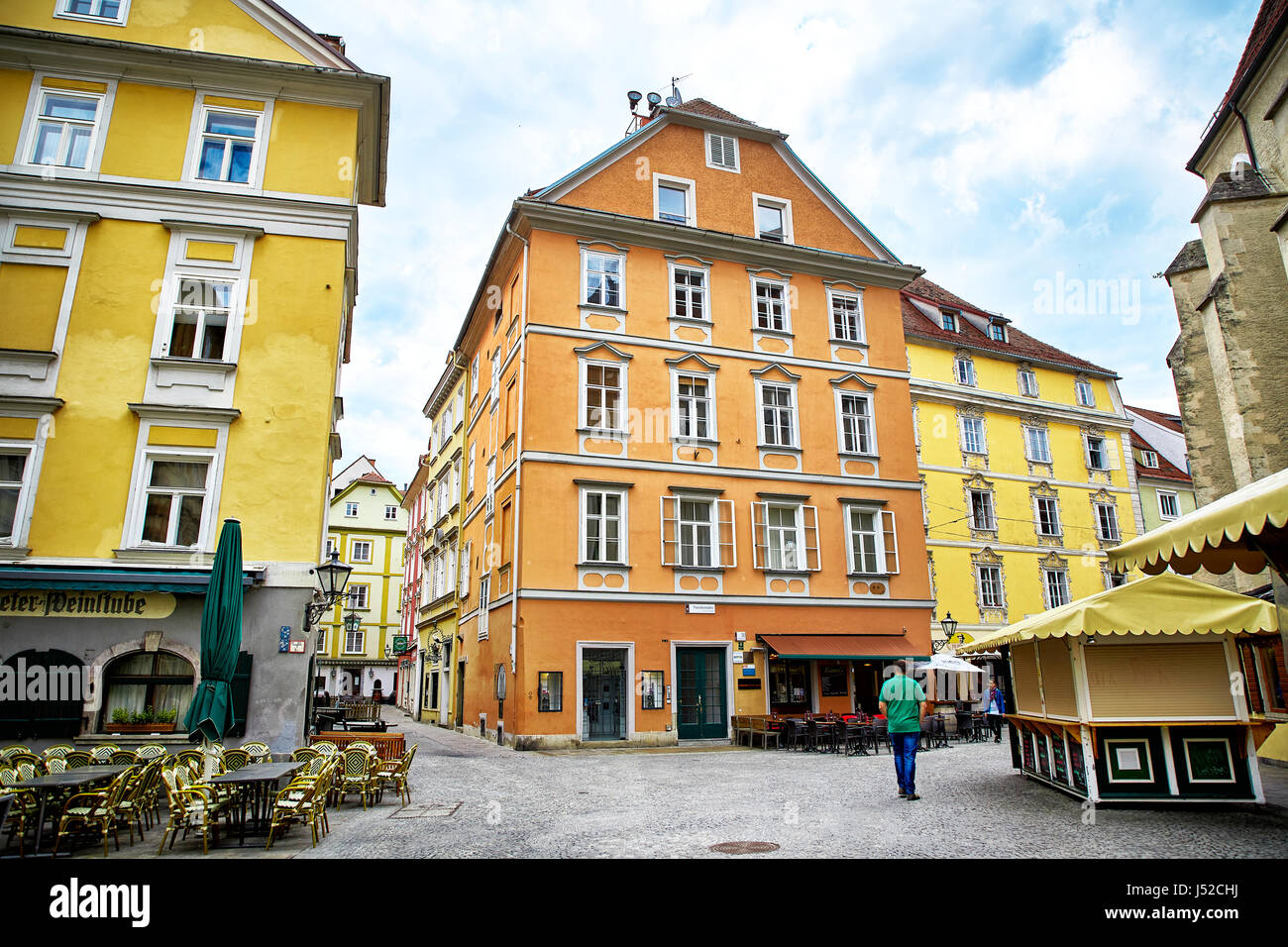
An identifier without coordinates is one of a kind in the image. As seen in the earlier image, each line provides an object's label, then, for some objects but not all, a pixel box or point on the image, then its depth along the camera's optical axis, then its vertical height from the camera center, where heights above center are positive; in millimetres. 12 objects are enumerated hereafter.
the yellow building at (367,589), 56500 +6043
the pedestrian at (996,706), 24192 -1179
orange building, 21922 +6472
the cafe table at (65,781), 7852 -1020
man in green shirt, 11273 -725
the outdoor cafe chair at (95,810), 8258 -1382
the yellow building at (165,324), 13727 +6701
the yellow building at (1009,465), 34500 +9169
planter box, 13227 -841
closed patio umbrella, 10086 +438
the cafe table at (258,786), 8663 -1319
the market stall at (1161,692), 9352 -292
